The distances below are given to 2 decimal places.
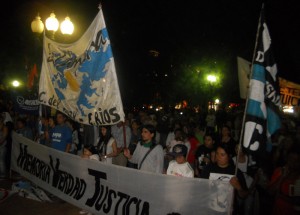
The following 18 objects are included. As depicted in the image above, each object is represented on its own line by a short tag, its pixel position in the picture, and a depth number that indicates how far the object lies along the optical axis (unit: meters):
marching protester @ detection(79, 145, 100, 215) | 6.03
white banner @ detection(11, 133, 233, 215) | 4.07
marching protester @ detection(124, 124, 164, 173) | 5.39
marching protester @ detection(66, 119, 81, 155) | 10.20
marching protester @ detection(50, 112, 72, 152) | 7.22
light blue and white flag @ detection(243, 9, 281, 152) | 3.67
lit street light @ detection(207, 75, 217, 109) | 20.73
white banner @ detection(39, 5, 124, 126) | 4.95
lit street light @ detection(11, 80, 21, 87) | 26.15
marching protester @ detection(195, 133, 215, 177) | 6.57
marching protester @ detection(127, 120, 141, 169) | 9.70
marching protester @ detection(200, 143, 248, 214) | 4.33
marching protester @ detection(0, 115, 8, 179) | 8.26
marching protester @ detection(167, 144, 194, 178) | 4.92
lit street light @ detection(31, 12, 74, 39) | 10.00
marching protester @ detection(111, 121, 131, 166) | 9.05
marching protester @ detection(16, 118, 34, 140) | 9.16
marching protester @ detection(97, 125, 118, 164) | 6.54
